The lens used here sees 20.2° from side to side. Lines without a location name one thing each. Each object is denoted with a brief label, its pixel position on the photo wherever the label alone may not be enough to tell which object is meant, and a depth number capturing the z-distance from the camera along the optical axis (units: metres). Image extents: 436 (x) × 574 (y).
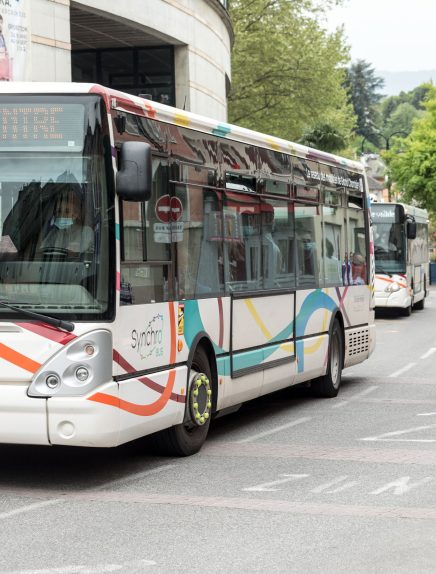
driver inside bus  8.12
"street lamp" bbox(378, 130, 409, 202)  62.30
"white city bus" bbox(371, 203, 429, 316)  30.59
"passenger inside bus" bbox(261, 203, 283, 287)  11.62
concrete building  25.03
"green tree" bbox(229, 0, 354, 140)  48.72
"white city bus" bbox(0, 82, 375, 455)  8.01
